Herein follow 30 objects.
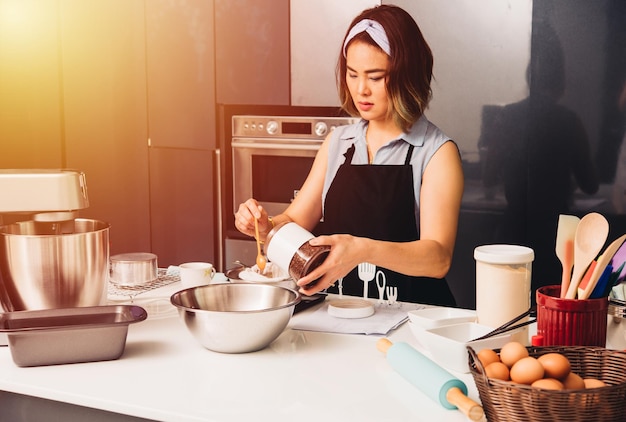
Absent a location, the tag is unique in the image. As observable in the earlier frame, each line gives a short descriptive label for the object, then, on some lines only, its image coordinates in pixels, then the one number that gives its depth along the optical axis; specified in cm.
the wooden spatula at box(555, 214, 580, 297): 137
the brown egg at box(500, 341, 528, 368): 114
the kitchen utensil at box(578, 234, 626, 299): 130
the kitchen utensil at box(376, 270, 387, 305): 187
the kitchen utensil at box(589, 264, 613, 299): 136
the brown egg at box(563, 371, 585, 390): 109
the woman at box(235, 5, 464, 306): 215
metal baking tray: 144
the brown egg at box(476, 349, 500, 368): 116
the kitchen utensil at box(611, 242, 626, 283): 136
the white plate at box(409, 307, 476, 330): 148
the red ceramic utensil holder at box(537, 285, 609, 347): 134
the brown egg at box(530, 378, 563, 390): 106
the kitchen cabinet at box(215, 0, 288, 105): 336
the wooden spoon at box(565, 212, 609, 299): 134
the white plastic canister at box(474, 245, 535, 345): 149
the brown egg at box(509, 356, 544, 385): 109
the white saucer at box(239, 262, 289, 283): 189
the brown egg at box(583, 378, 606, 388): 109
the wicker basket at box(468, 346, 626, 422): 104
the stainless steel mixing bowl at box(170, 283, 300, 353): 146
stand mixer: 165
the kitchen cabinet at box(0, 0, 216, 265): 353
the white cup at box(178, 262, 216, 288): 196
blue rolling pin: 117
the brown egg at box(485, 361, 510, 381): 112
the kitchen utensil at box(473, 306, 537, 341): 137
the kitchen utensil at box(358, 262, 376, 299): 188
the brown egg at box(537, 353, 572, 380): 110
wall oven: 334
